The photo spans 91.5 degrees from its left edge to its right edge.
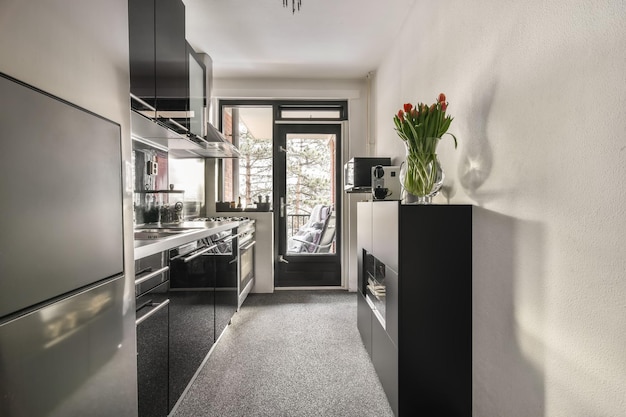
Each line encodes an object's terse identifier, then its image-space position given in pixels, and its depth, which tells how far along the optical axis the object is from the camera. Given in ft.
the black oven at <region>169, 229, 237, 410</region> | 5.06
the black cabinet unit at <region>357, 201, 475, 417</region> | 4.67
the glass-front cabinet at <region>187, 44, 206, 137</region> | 7.55
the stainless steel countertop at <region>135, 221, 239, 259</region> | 4.13
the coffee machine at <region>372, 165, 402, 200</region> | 7.33
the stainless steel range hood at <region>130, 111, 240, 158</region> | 6.14
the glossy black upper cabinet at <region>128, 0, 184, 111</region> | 5.05
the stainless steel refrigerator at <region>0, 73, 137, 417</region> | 2.24
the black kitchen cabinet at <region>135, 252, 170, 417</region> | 4.05
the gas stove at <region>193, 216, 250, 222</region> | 10.66
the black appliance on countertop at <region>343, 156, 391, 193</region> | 9.93
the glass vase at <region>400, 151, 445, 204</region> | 5.16
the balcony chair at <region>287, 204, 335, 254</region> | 13.37
